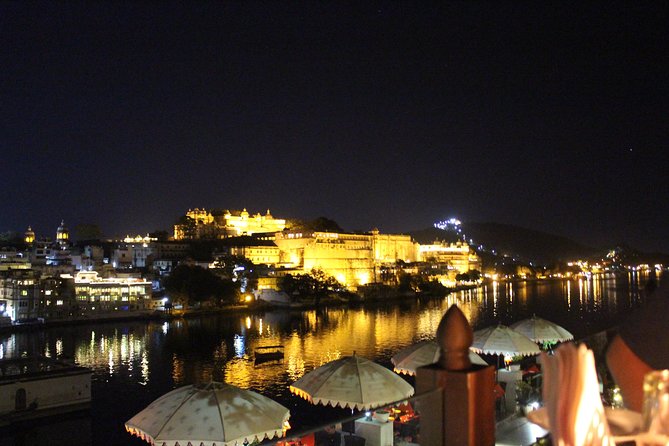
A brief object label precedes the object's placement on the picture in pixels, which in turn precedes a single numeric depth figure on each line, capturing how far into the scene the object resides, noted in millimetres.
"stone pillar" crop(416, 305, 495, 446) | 2283
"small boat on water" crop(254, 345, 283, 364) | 26922
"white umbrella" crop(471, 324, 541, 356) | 9922
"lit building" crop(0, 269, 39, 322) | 40250
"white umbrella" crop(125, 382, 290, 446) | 6395
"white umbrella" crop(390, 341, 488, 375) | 9270
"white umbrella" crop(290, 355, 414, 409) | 7586
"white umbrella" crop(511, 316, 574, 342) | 11977
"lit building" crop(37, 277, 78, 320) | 40938
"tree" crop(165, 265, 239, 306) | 48156
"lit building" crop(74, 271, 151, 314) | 43250
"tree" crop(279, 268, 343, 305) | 57656
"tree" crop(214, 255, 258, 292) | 56697
